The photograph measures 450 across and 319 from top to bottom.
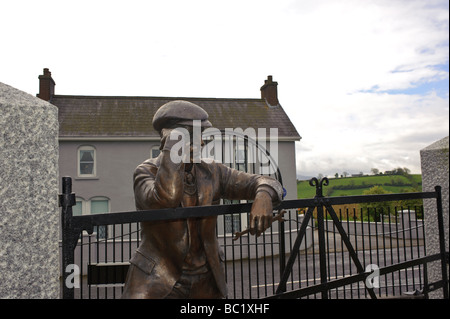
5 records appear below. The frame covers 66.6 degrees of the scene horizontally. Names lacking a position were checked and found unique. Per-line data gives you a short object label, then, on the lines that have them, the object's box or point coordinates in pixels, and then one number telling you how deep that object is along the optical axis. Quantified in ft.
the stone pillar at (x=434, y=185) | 11.04
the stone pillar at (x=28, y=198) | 4.79
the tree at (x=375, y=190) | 51.99
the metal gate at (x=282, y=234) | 5.71
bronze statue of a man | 6.37
